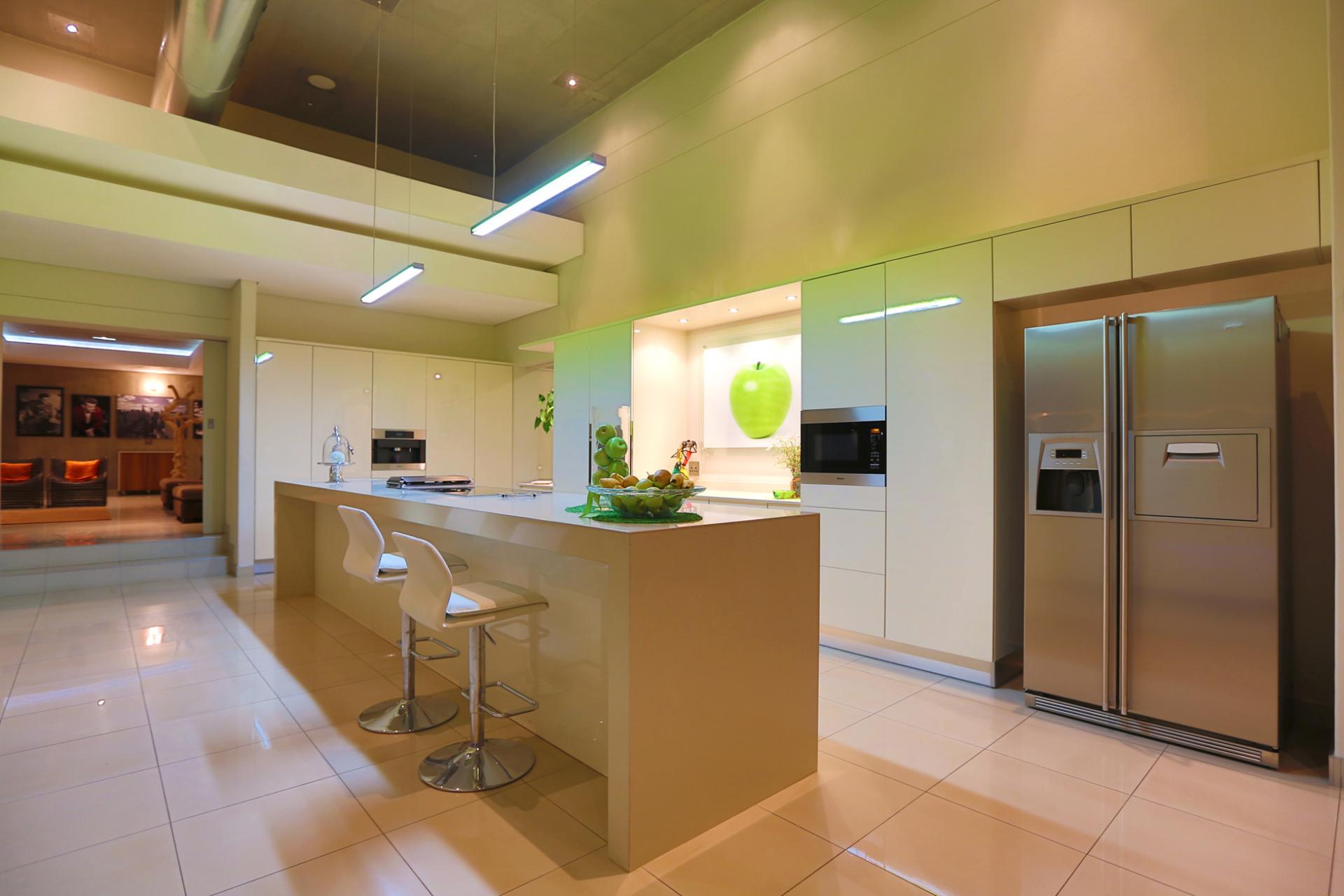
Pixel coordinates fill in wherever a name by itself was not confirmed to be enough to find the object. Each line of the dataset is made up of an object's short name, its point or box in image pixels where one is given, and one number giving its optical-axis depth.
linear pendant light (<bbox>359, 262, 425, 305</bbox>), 4.86
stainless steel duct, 3.94
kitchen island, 1.80
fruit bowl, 2.03
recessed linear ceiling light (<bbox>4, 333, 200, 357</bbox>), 9.32
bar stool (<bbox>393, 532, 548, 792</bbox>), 2.11
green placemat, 2.07
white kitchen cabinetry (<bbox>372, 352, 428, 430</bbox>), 6.88
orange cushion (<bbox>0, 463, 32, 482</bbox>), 10.28
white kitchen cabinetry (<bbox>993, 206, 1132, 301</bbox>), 2.80
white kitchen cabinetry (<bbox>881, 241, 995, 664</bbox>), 3.20
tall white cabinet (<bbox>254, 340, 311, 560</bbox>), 6.10
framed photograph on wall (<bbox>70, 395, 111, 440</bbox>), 11.96
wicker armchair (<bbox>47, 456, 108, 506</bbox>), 9.79
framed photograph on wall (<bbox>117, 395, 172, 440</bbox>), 12.52
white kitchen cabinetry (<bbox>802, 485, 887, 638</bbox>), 3.61
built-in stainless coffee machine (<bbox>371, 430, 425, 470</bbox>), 6.89
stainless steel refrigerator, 2.40
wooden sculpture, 12.26
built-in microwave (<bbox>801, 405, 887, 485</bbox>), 3.63
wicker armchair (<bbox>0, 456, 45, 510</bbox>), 9.48
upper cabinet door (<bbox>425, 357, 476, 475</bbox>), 7.27
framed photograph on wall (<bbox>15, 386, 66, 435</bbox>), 11.50
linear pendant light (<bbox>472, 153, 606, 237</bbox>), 3.28
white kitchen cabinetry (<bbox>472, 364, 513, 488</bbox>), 7.69
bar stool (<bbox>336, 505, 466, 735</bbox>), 2.68
